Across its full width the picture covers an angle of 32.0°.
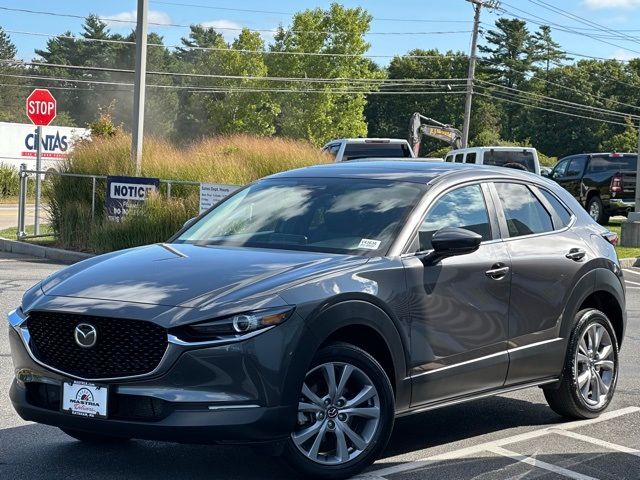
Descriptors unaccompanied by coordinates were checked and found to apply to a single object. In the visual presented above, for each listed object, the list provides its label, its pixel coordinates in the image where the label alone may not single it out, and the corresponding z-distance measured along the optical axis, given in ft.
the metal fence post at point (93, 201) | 65.00
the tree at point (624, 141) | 294.25
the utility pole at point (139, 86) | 67.46
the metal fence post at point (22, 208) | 69.15
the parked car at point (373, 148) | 85.94
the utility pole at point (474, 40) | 177.99
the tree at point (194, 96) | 299.58
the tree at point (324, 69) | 245.65
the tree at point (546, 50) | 384.88
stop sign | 80.12
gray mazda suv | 17.03
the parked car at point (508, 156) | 102.32
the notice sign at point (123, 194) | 63.16
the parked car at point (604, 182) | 100.58
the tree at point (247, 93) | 260.62
